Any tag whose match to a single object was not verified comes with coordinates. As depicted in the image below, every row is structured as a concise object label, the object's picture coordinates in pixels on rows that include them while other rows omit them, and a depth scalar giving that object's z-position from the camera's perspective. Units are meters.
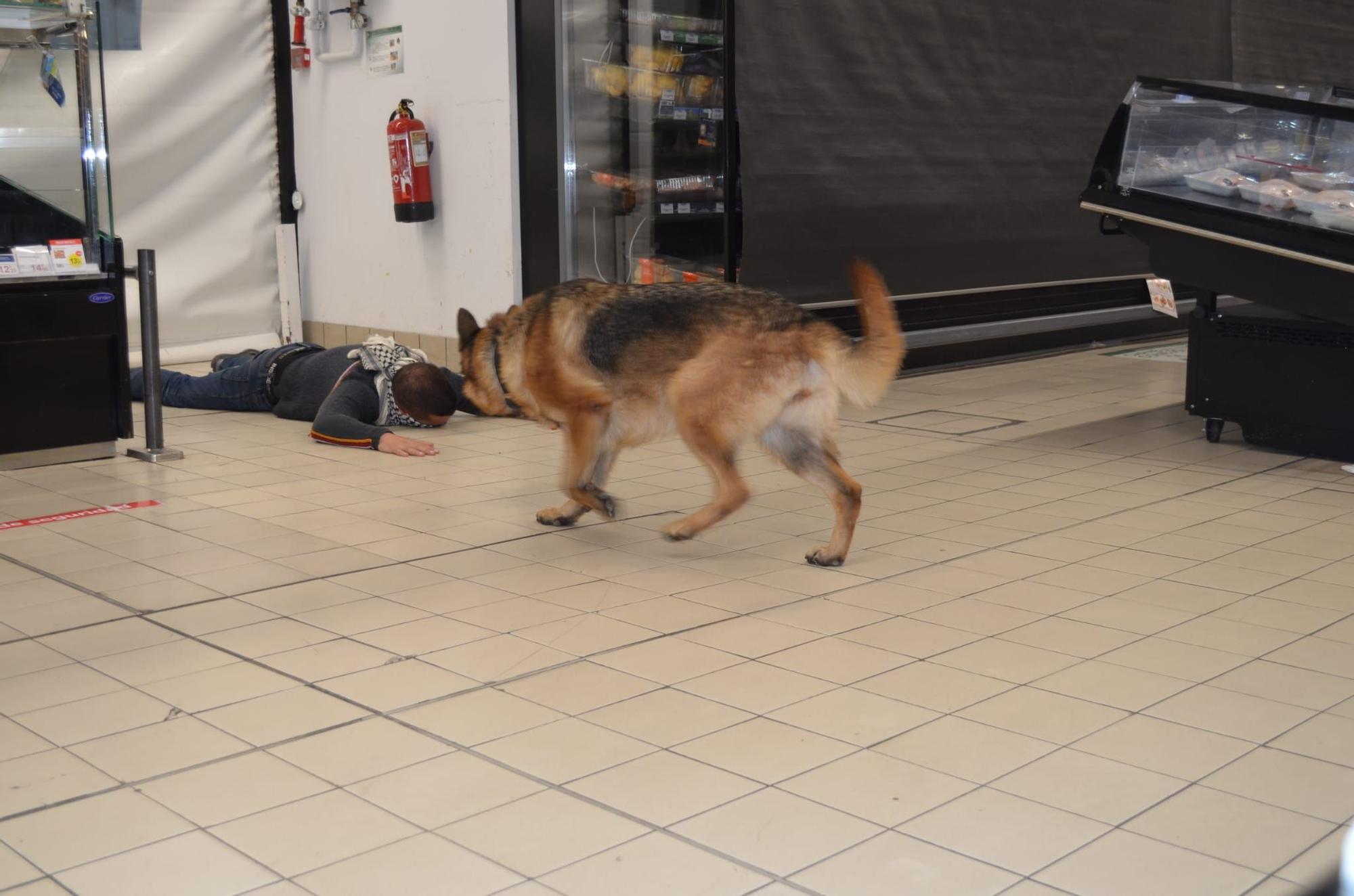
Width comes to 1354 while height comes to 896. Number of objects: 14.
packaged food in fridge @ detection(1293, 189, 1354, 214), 6.31
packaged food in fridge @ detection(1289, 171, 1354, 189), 6.50
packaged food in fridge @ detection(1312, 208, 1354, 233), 6.21
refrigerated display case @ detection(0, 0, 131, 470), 6.32
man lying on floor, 6.90
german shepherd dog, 4.69
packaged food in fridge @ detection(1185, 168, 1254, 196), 6.75
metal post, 6.47
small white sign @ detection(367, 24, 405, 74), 9.02
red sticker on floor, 5.39
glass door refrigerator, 8.32
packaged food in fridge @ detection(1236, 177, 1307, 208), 6.49
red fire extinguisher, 8.70
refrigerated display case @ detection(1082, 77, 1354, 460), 6.32
